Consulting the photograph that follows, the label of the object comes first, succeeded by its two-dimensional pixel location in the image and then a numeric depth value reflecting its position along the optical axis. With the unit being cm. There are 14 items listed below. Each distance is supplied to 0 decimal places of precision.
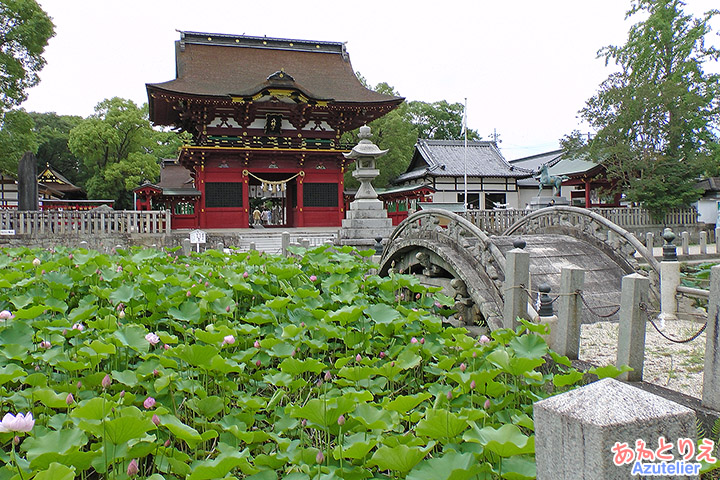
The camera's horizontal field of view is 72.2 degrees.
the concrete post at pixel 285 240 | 1075
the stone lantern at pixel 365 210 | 1266
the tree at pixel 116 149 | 3031
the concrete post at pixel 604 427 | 148
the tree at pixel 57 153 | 3859
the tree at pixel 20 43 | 1744
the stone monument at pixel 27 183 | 1611
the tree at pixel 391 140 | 3161
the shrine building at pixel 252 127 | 1955
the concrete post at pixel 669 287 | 557
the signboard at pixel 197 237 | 1239
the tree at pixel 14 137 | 1830
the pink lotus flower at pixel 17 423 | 181
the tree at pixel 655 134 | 1855
